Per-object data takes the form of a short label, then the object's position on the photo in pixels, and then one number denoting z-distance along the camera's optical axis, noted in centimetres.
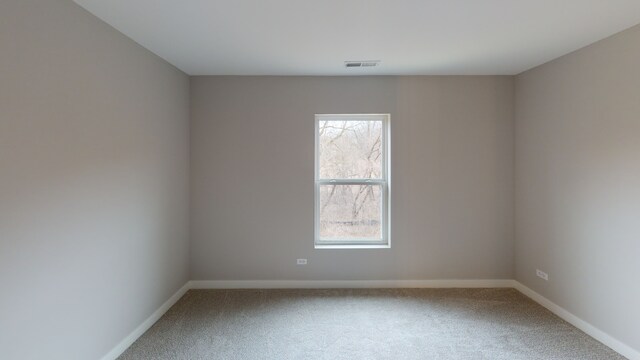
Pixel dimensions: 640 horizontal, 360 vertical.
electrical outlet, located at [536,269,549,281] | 329
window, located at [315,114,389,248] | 388
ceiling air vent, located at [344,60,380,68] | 323
